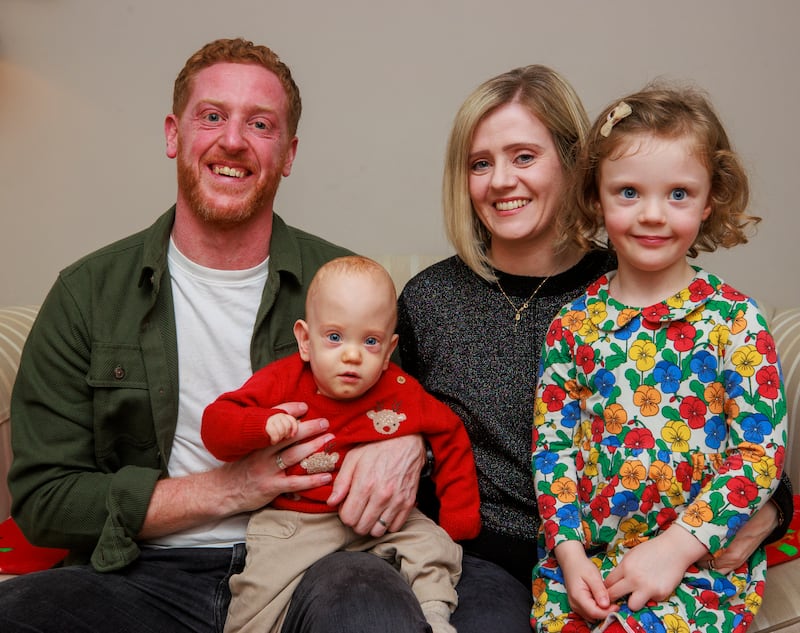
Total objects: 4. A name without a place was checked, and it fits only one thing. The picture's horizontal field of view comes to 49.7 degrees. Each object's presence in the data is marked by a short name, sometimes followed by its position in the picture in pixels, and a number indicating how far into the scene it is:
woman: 1.75
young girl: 1.41
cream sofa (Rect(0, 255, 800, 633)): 1.66
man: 1.60
